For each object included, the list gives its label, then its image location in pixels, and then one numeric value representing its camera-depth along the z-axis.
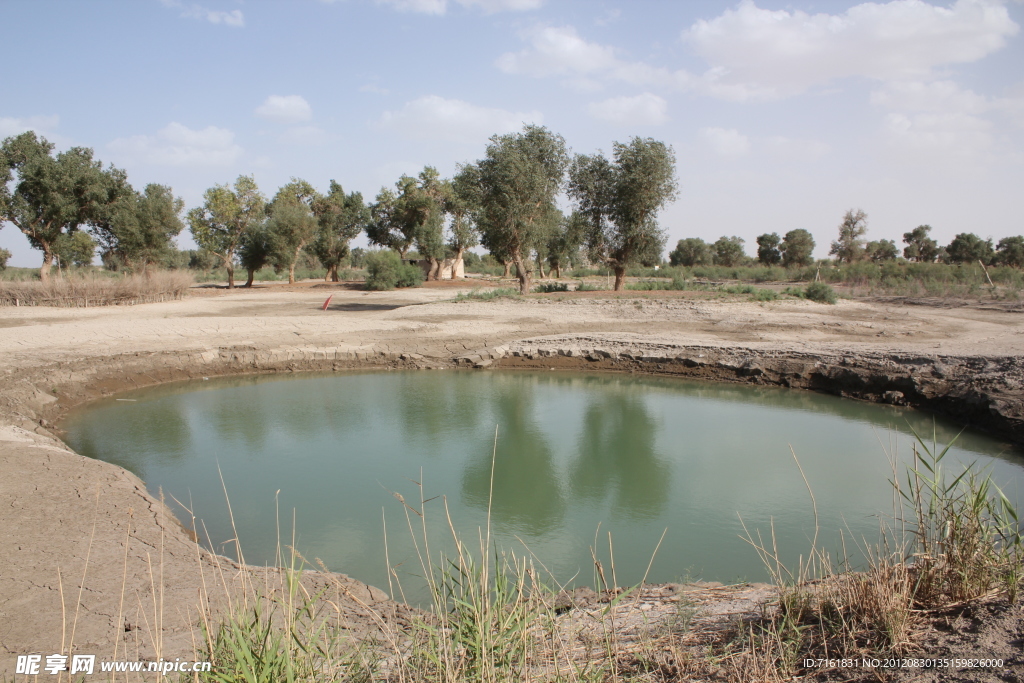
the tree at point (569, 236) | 25.04
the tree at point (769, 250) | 53.81
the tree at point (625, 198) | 23.16
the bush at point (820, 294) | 20.98
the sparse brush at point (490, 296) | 21.83
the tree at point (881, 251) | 49.59
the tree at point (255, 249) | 34.03
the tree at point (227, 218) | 33.72
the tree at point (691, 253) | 60.12
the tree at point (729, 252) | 59.28
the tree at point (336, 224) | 39.09
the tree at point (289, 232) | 33.78
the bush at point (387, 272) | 32.62
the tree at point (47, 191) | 25.98
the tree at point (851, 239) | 48.09
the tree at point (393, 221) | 40.48
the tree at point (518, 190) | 21.86
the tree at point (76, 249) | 27.85
